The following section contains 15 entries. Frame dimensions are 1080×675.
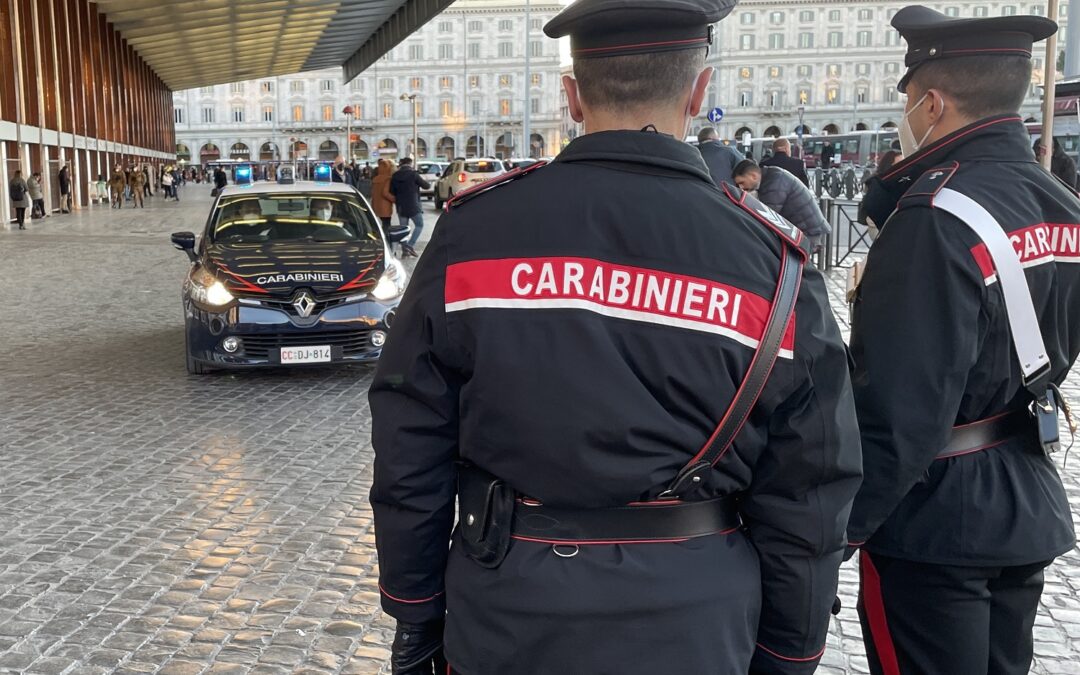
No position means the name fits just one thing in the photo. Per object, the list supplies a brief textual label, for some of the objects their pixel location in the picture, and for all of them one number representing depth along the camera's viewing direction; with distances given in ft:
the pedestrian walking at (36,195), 100.89
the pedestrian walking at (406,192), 65.16
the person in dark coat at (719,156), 30.91
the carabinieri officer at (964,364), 7.54
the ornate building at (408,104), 432.66
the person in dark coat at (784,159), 50.21
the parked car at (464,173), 115.34
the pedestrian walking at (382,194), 64.69
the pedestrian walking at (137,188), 141.97
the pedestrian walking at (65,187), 116.73
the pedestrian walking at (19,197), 93.35
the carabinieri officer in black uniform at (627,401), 6.02
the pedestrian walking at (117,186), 141.41
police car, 28.14
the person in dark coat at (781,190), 35.04
